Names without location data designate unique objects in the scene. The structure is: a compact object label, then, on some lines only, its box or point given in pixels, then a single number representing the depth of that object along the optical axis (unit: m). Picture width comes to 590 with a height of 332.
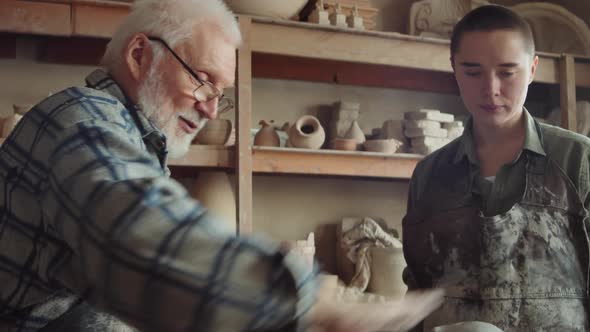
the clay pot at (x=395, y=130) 3.24
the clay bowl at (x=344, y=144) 3.08
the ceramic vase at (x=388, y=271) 3.09
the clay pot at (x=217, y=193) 2.99
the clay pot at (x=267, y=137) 3.02
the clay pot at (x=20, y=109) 2.76
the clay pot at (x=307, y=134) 3.03
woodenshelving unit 2.61
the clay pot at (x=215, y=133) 2.90
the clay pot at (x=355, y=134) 3.16
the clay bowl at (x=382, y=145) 3.09
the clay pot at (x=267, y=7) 2.92
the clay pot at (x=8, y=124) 2.62
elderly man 0.75
